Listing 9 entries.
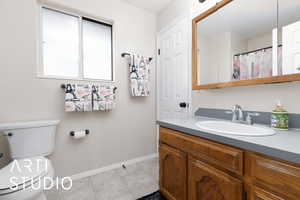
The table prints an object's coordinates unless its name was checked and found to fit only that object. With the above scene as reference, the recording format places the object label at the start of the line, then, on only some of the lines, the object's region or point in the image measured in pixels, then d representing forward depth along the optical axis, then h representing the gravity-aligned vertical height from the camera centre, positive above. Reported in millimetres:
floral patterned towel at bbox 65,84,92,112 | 1583 +3
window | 1682 +688
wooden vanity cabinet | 592 -421
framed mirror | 960 +460
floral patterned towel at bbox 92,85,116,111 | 1747 +15
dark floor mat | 1399 -1013
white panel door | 1839 +396
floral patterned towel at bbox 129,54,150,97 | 2041 +339
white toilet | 927 -557
